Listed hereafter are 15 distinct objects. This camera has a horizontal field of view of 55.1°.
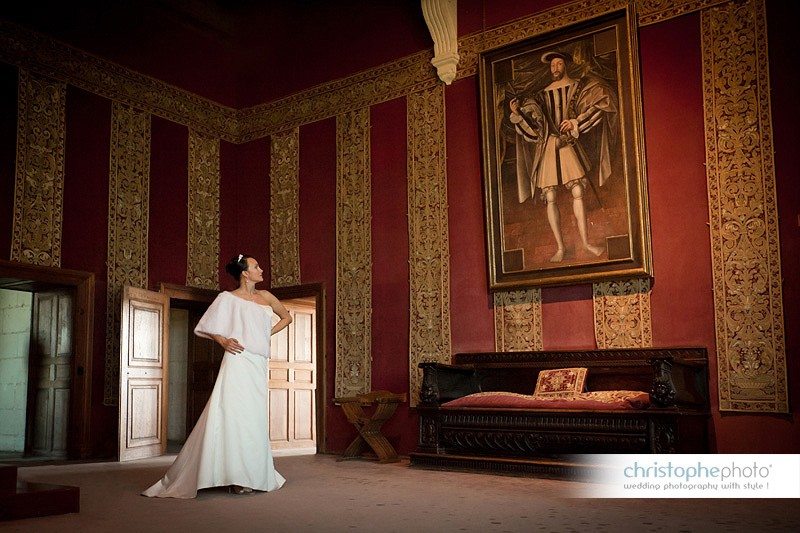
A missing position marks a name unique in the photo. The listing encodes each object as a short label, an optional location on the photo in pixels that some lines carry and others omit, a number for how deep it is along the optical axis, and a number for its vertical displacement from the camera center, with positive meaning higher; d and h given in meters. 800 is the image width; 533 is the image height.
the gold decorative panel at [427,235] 7.65 +1.25
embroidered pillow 6.34 -0.23
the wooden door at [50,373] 8.19 -0.10
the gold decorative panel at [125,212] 8.30 +1.68
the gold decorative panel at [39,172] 7.67 +1.96
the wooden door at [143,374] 7.86 -0.12
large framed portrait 6.57 +1.78
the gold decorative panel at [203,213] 9.16 +1.79
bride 4.90 -0.35
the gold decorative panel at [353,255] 8.16 +1.12
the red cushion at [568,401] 5.55 -0.35
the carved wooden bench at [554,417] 5.42 -0.47
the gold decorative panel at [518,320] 7.01 +0.33
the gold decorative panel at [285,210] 8.92 +1.76
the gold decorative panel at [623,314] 6.42 +0.34
